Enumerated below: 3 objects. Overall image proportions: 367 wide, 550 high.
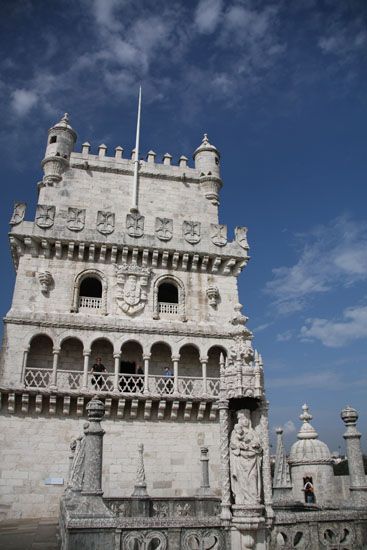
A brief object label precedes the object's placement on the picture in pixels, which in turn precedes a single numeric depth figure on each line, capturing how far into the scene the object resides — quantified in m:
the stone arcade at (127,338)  20.19
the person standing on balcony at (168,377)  23.52
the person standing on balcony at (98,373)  22.36
